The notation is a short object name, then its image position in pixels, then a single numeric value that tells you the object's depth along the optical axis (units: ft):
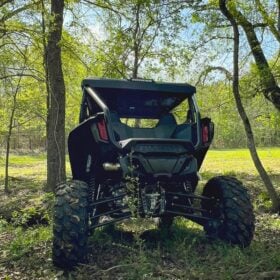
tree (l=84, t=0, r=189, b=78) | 35.99
